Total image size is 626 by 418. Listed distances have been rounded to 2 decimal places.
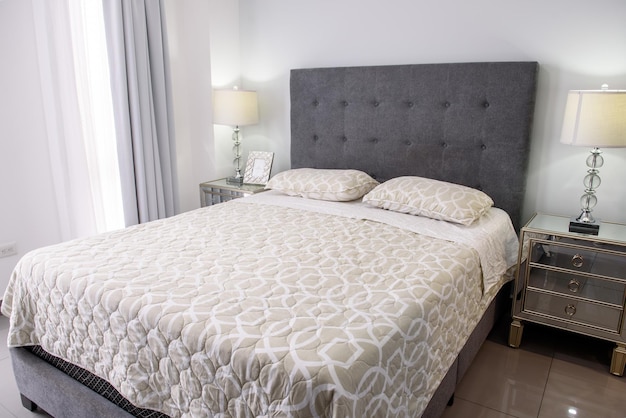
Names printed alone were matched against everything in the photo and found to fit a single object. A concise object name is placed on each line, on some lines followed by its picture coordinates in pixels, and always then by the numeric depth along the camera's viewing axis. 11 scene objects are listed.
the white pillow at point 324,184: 2.72
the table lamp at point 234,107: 3.24
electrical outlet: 2.75
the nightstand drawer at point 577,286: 2.06
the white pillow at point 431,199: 2.27
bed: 1.20
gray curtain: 2.85
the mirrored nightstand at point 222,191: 3.23
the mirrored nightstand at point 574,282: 2.06
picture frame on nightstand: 3.40
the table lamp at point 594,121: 2.01
